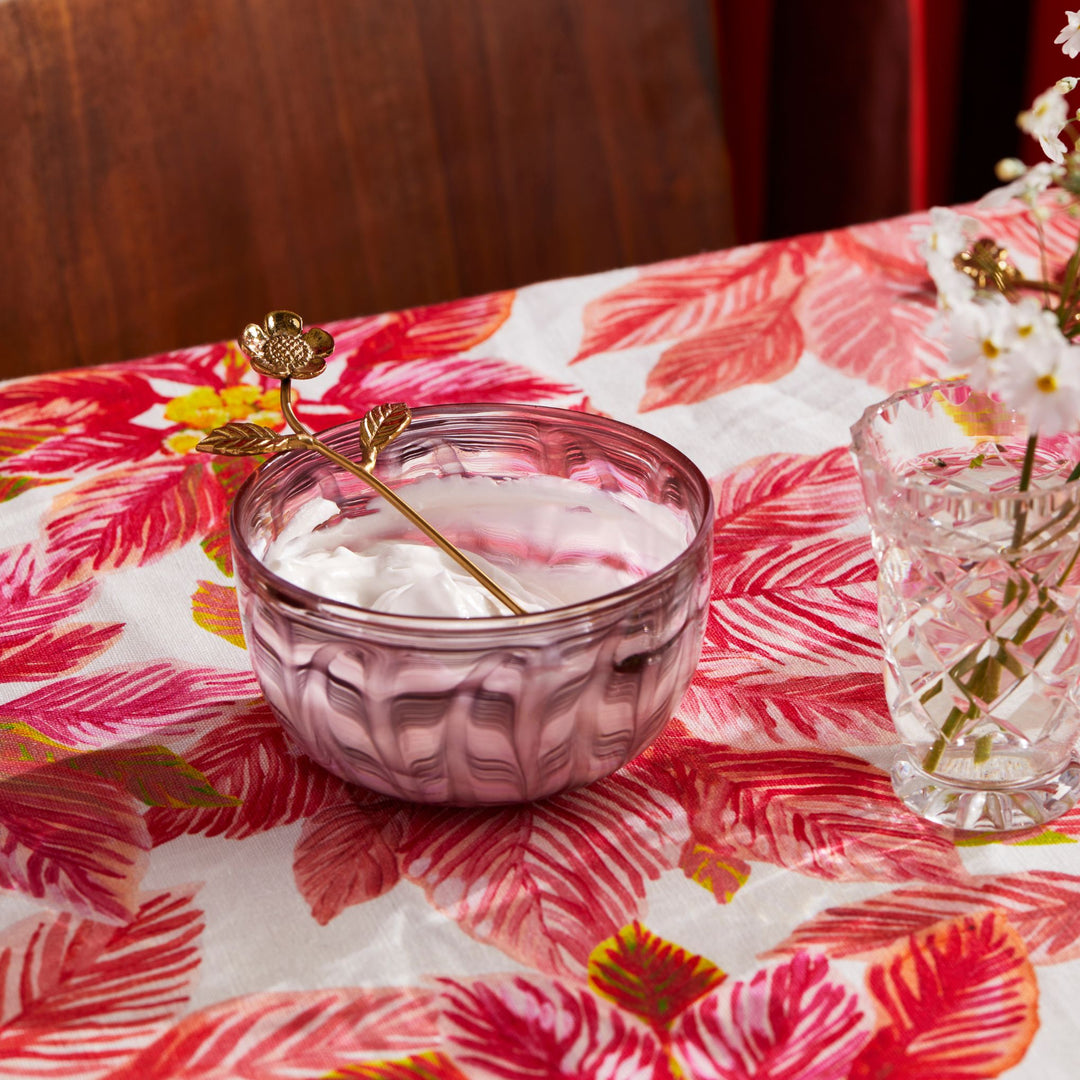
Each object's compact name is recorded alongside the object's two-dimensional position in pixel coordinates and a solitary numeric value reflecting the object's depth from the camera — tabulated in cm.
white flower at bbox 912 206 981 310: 70
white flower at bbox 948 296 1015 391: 70
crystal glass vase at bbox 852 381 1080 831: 75
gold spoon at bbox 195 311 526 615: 79
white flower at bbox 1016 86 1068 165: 72
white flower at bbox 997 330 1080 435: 70
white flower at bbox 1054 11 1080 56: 73
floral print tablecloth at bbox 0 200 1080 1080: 73
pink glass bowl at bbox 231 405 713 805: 74
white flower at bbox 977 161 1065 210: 71
